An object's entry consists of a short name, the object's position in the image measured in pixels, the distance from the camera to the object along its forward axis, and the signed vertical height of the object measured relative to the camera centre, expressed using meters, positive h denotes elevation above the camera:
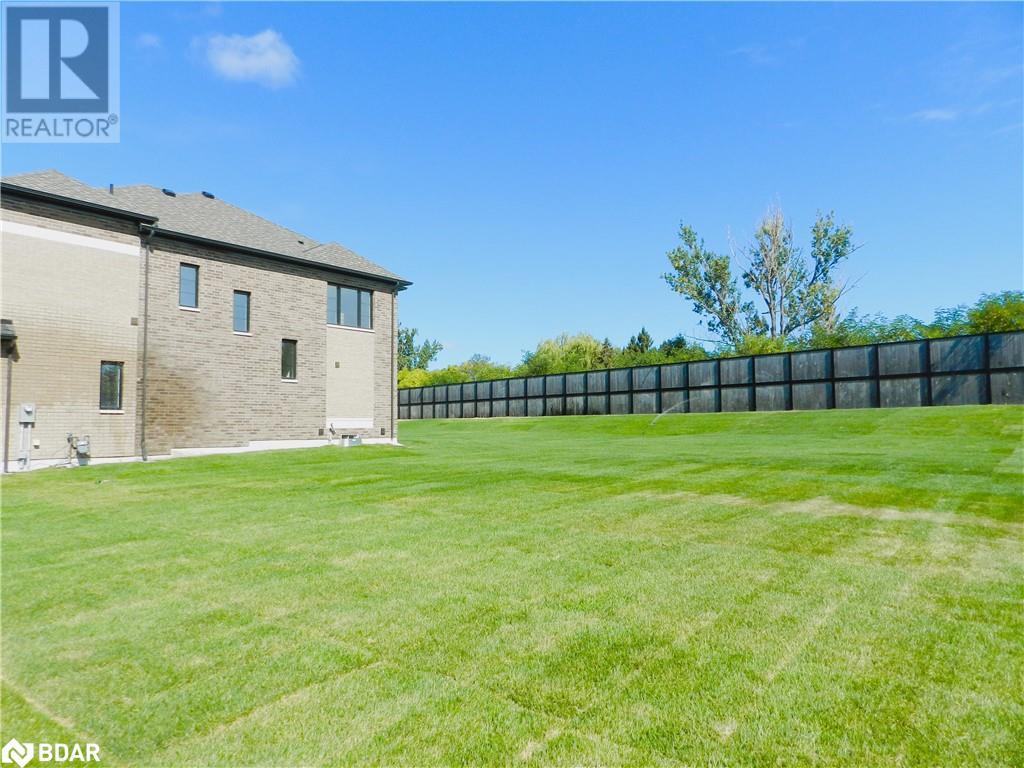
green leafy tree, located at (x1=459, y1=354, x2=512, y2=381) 74.94 +3.20
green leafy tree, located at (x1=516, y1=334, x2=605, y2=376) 61.96 +4.31
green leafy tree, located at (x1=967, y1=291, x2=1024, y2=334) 35.06 +5.11
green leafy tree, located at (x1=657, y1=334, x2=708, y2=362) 51.34 +4.10
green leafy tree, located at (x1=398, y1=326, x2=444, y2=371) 90.75 +6.90
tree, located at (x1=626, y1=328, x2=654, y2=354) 67.06 +6.18
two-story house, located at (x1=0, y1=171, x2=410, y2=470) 14.84 +2.20
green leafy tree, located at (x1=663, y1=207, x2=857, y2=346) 46.38 +9.77
